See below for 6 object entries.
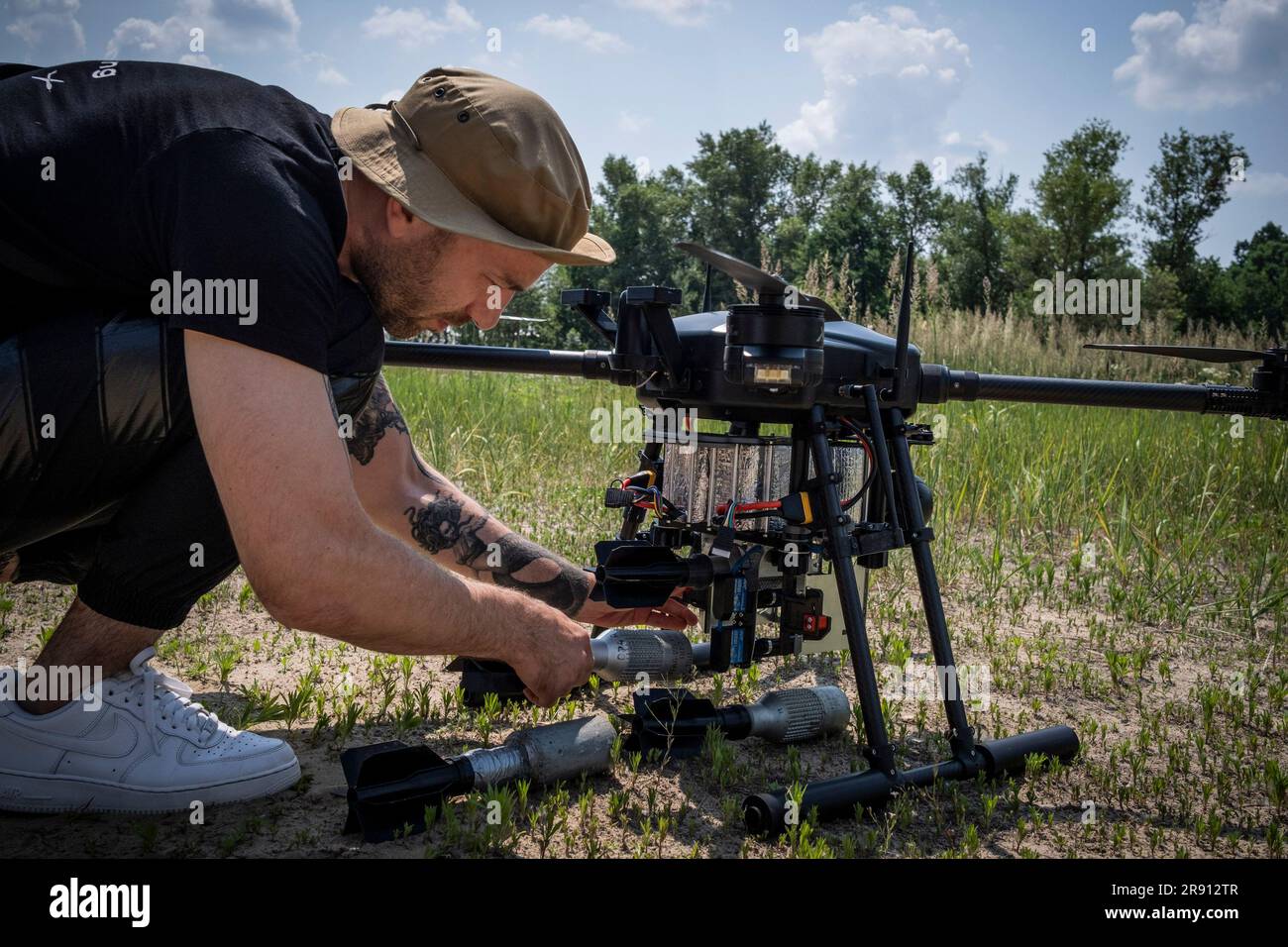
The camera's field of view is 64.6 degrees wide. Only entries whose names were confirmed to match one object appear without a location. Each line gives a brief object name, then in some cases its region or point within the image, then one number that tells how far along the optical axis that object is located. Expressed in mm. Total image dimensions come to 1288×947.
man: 1789
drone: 2488
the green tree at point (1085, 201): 38875
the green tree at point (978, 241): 49344
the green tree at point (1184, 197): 41875
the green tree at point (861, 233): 50344
